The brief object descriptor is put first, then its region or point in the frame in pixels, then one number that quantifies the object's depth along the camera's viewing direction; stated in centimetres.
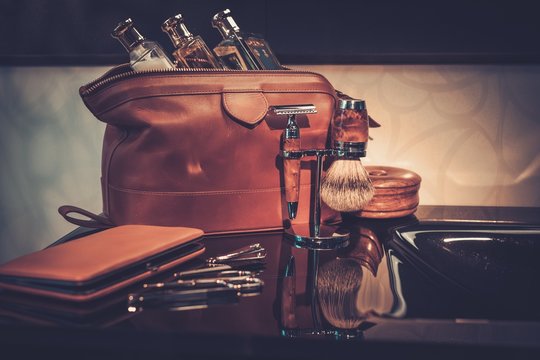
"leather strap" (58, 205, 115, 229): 73
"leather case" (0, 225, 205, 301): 46
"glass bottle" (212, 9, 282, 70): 77
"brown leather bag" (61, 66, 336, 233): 66
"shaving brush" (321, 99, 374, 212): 66
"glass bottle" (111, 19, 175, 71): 73
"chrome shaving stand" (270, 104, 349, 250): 66
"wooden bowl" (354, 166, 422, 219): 80
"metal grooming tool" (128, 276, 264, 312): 47
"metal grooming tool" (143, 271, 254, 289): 50
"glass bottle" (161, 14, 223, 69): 77
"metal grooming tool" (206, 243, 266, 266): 60
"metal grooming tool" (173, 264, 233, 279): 53
